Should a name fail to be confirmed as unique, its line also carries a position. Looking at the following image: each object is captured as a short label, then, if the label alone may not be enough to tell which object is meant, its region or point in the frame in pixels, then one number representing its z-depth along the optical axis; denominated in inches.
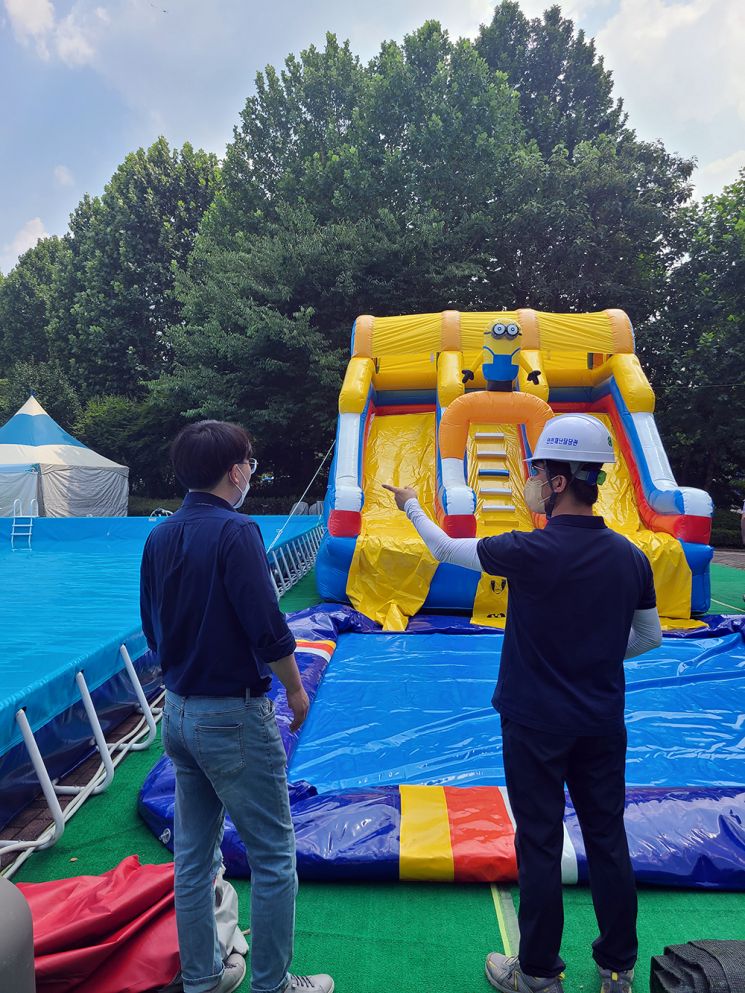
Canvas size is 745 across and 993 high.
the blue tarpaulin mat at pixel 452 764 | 80.5
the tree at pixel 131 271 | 813.9
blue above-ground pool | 96.9
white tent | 553.9
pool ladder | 396.8
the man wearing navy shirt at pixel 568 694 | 57.1
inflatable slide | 215.0
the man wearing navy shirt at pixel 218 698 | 54.3
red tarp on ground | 59.1
